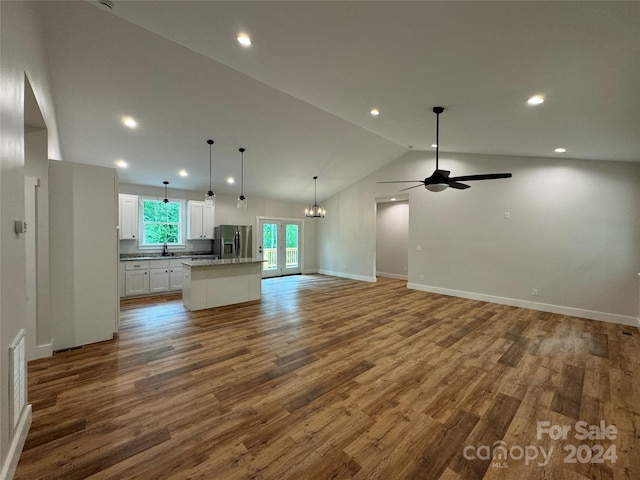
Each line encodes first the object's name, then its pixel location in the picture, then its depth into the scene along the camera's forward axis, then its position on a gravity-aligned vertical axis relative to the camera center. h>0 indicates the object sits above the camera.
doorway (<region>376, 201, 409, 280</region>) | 9.26 -0.03
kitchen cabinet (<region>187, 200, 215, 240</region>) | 7.33 +0.49
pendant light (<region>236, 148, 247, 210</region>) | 5.19 +1.60
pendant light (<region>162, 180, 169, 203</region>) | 6.83 +1.23
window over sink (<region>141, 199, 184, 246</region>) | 6.87 +0.42
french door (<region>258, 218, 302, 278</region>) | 9.34 -0.29
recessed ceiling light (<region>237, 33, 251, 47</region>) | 2.60 +2.01
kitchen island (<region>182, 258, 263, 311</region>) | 5.11 -0.93
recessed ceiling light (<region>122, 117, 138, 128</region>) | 4.36 +1.95
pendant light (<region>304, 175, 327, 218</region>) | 7.93 +0.81
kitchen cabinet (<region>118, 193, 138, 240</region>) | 6.23 +0.52
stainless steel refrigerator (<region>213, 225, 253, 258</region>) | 7.57 -0.09
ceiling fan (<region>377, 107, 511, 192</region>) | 3.64 +0.83
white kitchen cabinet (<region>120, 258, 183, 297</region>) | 6.02 -0.93
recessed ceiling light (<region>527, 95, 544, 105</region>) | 2.84 +1.53
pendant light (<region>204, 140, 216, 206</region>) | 4.98 +0.83
